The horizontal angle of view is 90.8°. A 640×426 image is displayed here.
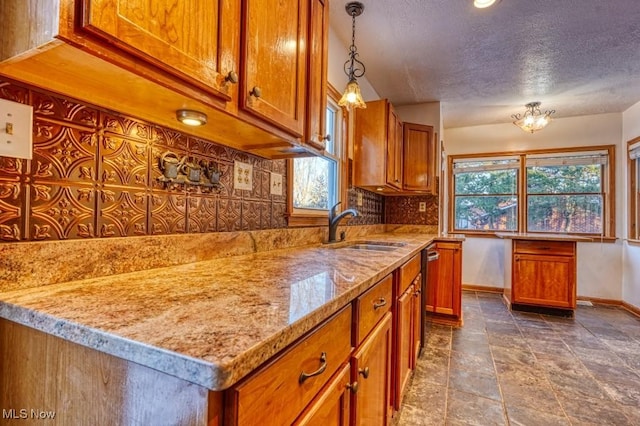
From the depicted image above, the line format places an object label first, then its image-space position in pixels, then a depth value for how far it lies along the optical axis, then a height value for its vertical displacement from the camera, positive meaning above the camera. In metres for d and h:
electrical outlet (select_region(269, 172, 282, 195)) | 1.59 +0.18
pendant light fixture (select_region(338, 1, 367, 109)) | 1.83 +0.78
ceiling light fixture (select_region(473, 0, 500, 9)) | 1.87 +1.30
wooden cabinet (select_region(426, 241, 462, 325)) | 3.03 -0.61
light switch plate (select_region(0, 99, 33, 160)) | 0.67 +0.18
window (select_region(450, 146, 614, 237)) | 4.10 +0.41
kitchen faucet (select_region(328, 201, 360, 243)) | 2.09 -0.02
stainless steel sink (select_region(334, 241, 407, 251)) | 2.08 -0.18
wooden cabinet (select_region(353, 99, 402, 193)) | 2.69 +0.64
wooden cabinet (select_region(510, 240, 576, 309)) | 3.39 -0.57
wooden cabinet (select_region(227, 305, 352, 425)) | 0.46 -0.28
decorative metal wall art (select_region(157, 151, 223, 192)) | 1.02 +0.15
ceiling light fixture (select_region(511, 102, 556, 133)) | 3.50 +1.16
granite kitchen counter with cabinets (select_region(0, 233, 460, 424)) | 0.42 -0.18
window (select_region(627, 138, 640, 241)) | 3.66 +0.42
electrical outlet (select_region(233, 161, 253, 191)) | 1.33 +0.18
